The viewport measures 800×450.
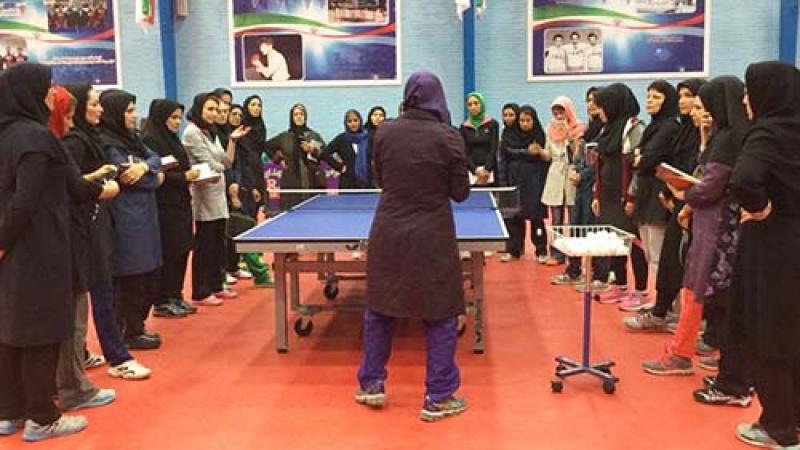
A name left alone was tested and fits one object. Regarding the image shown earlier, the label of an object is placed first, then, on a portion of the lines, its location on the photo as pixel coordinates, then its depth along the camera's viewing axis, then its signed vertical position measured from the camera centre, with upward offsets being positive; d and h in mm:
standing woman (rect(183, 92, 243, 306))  6188 -656
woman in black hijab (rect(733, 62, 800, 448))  3240 -516
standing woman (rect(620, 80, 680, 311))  5262 -334
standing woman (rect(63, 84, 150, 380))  4254 -655
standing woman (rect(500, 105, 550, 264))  8055 -526
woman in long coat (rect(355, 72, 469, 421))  3848 -540
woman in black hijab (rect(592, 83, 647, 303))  5941 -346
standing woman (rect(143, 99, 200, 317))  5637 -459
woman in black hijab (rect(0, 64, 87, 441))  3422 -512
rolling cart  4168 -722
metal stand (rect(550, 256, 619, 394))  4309 -1383
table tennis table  4516 -705
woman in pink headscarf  7648 -423
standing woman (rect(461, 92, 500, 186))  8117 -268
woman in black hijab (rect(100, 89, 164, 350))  4891 -537
